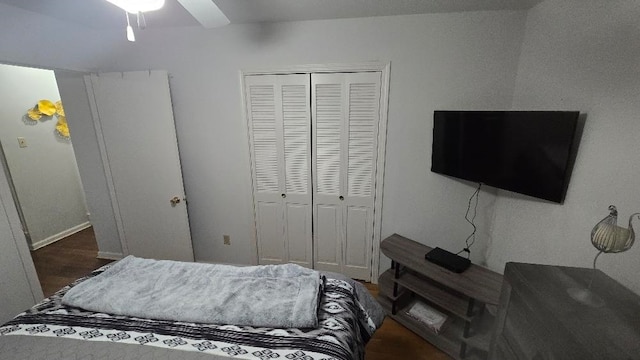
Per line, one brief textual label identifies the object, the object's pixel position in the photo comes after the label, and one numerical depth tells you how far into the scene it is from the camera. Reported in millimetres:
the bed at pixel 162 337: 1000
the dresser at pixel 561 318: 700
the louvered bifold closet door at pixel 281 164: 2209
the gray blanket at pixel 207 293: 1170
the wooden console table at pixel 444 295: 1635
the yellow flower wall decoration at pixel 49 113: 3098
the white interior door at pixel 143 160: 2307
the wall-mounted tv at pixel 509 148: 1336
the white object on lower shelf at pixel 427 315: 1861
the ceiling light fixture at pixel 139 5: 978
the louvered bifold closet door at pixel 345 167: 2113
